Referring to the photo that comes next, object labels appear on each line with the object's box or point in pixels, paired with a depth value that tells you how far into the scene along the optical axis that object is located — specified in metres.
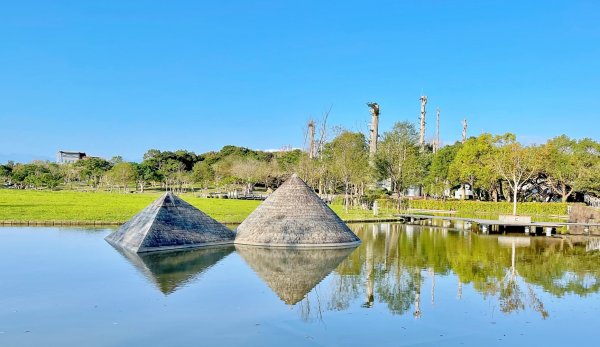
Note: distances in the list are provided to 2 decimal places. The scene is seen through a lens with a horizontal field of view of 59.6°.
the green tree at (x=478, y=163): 52.50
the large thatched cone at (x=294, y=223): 21.66
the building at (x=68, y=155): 162.25
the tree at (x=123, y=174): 71.81
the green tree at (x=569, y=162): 48.22
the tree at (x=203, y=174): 76.88
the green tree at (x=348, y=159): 47.91
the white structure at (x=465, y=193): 67.06
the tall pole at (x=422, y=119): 82.74
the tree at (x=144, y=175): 75.71
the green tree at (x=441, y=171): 58.84
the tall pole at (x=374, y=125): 79.44
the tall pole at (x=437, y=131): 90.82
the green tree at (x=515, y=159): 47.22
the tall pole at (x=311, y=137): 61.75
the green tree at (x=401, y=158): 49.47
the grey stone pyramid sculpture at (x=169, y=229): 20.00
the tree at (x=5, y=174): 80.50
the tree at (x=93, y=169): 81.38
